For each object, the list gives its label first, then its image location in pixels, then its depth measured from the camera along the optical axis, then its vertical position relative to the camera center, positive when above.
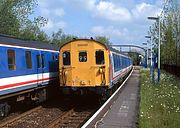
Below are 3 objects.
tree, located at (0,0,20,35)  35.61 +3.89
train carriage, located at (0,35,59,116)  14.37 -0.41
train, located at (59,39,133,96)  17.89 -0.35
